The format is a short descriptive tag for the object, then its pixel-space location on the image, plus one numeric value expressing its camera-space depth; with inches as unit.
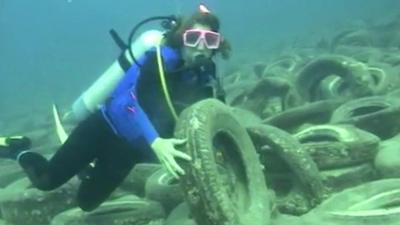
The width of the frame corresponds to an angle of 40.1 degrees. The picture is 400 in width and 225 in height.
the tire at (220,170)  167.0
